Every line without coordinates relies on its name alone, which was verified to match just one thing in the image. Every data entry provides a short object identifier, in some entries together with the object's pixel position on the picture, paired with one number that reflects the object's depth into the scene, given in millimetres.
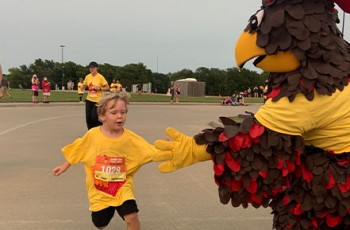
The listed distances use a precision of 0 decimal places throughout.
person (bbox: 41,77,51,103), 21250
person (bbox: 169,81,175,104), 28173
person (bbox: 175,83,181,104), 27719
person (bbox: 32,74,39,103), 20558
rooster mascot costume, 2086
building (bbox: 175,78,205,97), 47344
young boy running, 3105
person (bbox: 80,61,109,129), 8062
